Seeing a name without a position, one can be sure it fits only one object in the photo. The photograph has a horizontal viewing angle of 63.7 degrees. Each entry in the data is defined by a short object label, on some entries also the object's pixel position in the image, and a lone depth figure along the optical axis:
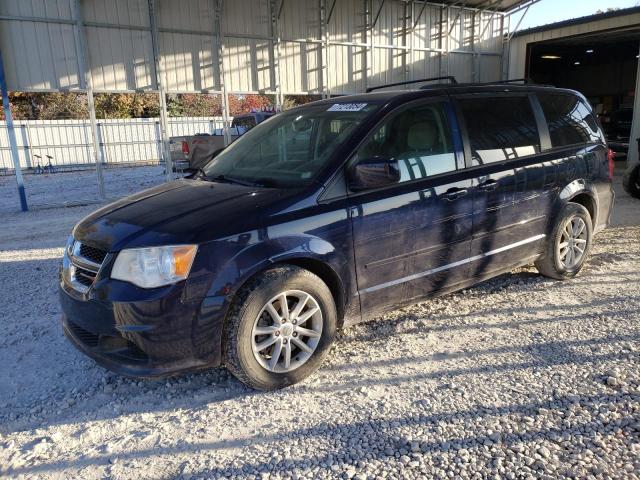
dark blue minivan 2.92
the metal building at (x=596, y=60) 14.76
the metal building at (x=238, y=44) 10.02
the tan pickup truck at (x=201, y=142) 12.66
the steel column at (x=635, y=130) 14.47
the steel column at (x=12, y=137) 9.52
